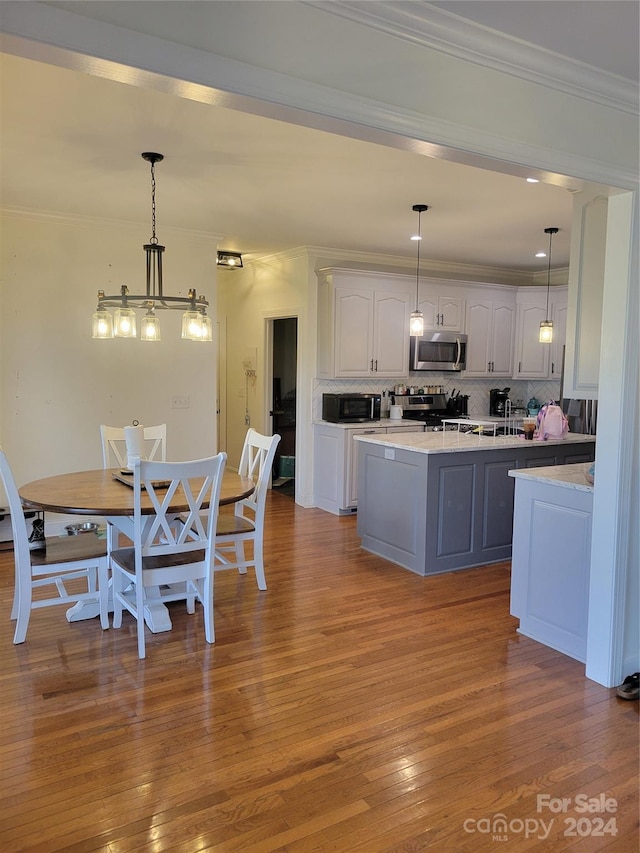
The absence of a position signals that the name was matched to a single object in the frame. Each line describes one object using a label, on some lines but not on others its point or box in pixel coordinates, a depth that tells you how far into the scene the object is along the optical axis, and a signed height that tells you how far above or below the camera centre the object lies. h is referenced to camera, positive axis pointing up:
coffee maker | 7.59 -0.32
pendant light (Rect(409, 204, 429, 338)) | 4.90 +0.41
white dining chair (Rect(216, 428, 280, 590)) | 3.79 -0.98
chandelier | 3.33 +0.31
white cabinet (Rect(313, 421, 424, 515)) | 6.05 -0.92
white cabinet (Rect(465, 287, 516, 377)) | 7.11 +0.52
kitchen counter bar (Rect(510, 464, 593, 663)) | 3.07 -0.96
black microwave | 6.24 -0.35
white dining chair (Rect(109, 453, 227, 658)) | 2.97 -0.90
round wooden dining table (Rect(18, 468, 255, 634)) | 3.09 -0.68
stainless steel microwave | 6.76 +0.27
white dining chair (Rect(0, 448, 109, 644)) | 3.02 -1.01
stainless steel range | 6.95 -0.37
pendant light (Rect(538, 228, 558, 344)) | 5.49 +0.40
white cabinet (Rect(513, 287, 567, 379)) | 7.29 +0.37
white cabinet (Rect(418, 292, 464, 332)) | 6.75 +0.74
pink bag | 4.86 -0.39
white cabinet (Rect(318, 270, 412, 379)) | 6.20 +0.52
